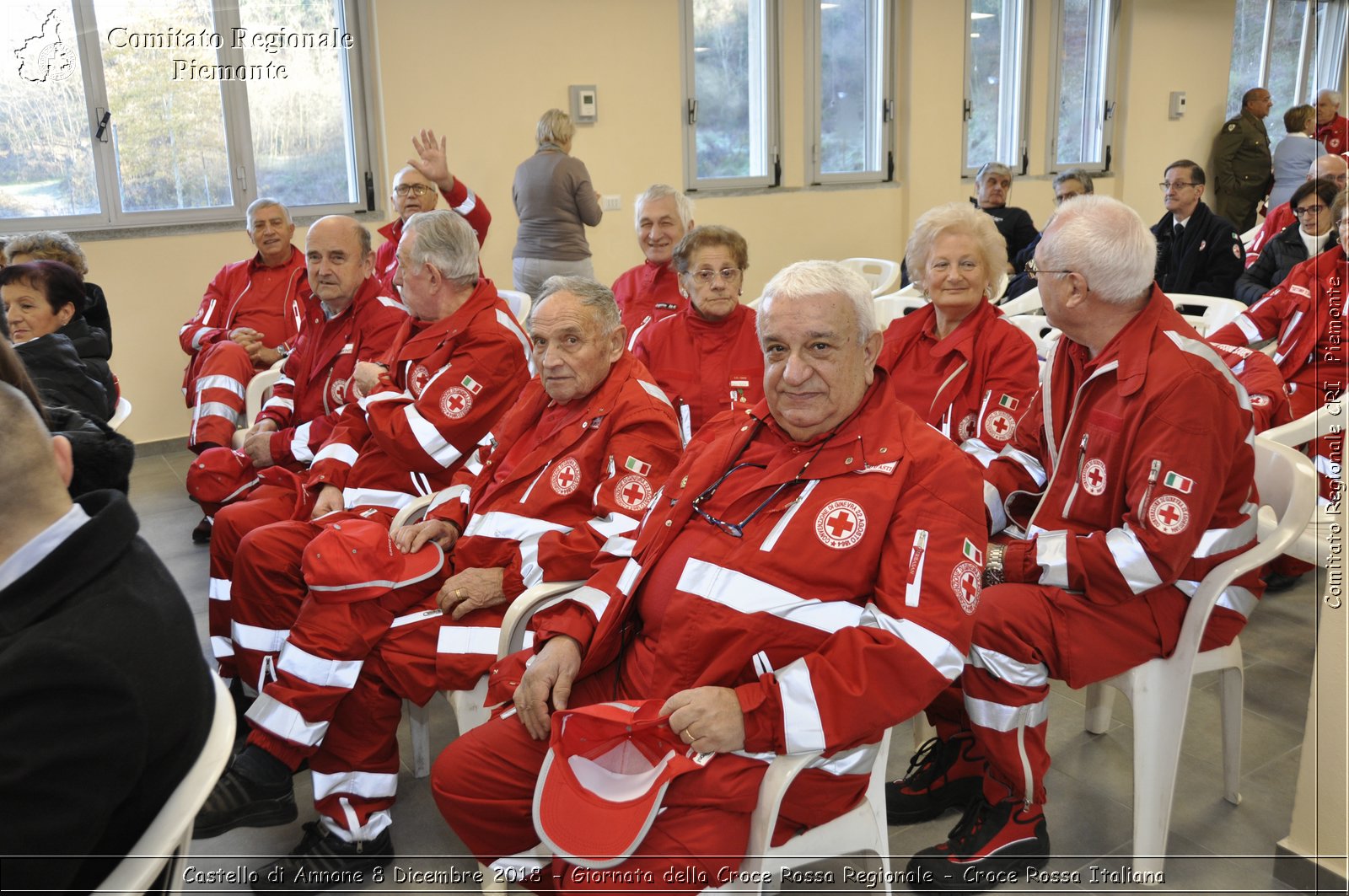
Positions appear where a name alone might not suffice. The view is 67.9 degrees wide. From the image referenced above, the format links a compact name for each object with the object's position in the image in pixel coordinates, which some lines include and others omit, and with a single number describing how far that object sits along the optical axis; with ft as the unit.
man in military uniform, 33.81
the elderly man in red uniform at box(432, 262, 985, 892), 5.19
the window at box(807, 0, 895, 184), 26.35
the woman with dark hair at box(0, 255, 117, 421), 9.80
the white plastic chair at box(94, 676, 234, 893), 3.70
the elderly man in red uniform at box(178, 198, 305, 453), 14.43
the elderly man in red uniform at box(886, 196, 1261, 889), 6.44
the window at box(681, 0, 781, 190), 24.31
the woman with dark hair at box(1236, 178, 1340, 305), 14.46
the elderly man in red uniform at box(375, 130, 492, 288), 15.17
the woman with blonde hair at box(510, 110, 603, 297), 17.57
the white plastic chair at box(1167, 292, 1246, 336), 13.15
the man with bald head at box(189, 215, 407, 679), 10.46
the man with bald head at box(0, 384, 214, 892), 3.50
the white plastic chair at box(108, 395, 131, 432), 9.81
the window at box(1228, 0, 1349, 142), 36.99
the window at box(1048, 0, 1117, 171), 31.89
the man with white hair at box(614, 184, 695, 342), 13.69
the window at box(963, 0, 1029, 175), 29.12
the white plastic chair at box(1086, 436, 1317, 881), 6.61
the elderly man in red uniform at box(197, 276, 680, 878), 7.11
